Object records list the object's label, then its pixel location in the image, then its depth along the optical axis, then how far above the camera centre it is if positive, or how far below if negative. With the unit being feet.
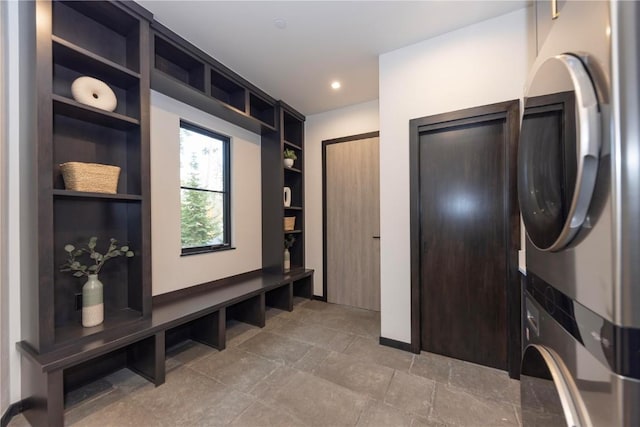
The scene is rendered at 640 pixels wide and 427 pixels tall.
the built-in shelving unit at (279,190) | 10.66 +0.98
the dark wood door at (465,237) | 6.33 -0.65
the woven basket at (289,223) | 11.11 -0.42
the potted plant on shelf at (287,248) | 11.19 -1.56
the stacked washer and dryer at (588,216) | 1.47 -0.04
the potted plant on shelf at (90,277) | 5.32 -1.30
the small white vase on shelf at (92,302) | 5.32 -1.83
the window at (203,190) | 8.33 +0.82
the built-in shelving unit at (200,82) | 6.69 +4.24
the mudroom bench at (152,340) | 4.36 -2.80
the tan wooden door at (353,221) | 10.53 -0.36
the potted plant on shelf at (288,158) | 11.14 +2.40
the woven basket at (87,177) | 5.10 +0.77
